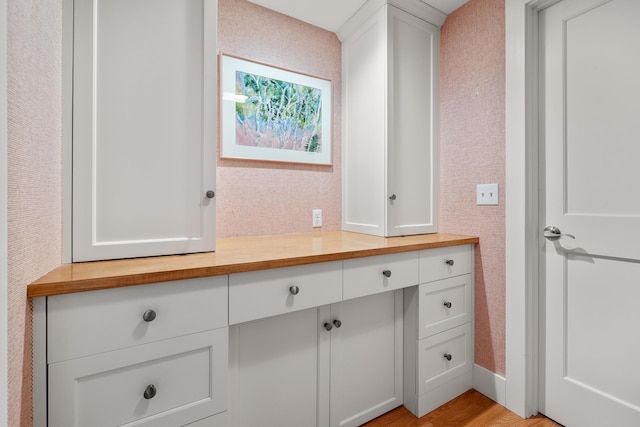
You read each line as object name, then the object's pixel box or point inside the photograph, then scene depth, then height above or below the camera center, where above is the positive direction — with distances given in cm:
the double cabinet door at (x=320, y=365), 117 -66
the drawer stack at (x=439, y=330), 152 -62
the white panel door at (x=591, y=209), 125 +3
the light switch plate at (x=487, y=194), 163 +12
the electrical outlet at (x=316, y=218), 196 -2
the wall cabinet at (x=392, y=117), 174 +60
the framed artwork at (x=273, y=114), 167 +61
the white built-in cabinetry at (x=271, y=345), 85 -49
